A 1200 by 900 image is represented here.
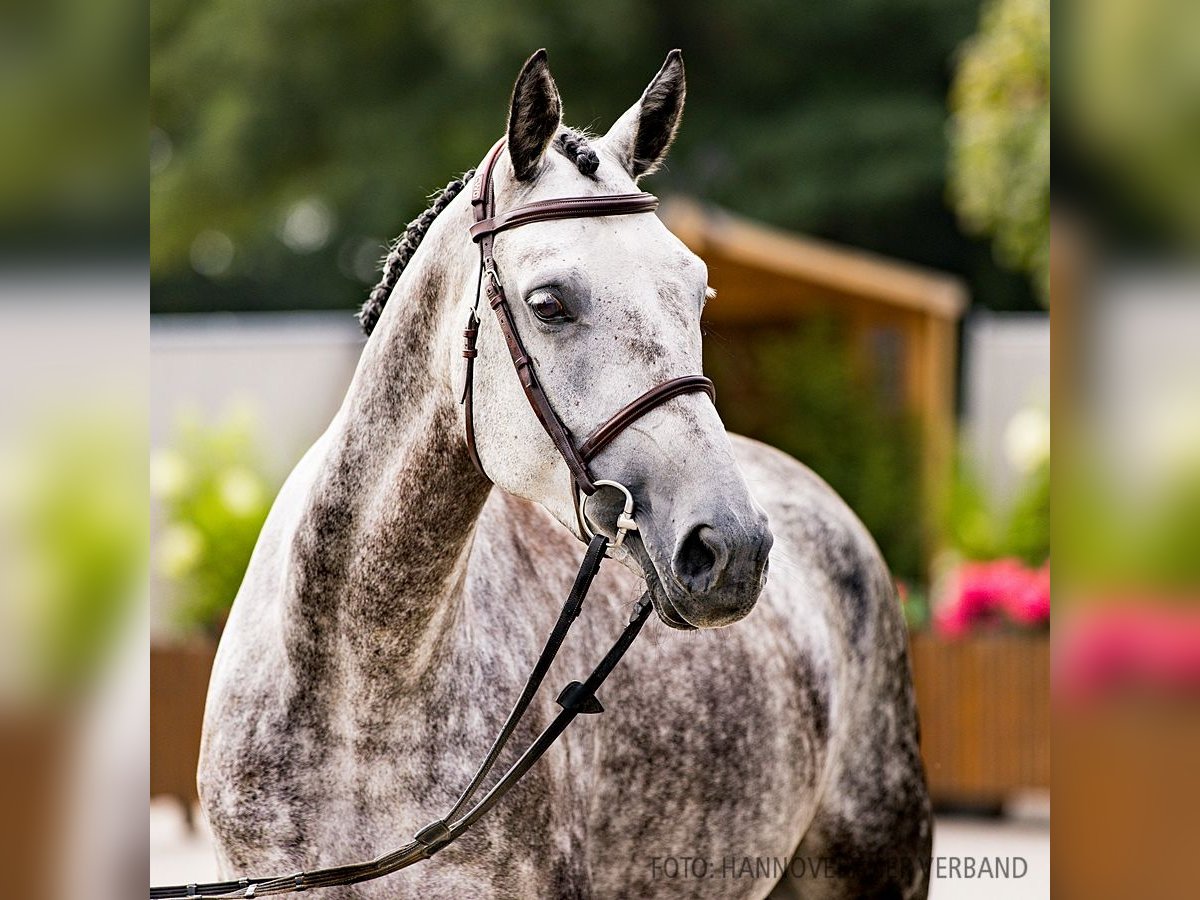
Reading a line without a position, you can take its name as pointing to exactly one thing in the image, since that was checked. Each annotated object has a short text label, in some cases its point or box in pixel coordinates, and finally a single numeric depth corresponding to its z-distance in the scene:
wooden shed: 17.31
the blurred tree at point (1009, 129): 18.75
